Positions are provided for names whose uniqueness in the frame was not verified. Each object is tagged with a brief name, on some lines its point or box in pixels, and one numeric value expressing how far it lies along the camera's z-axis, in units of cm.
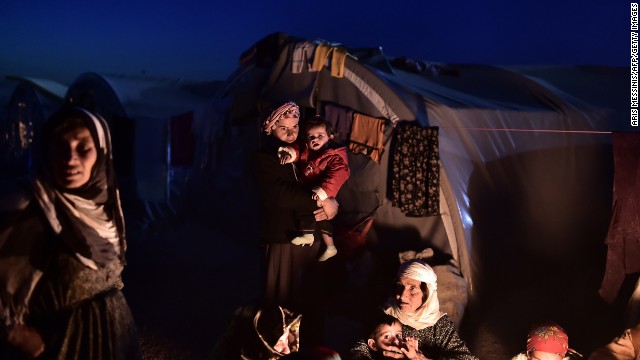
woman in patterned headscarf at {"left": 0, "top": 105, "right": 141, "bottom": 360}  202
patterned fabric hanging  541
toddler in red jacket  378
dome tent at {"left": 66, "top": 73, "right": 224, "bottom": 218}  1039
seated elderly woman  329
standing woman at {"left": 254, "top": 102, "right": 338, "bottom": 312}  353
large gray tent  568
